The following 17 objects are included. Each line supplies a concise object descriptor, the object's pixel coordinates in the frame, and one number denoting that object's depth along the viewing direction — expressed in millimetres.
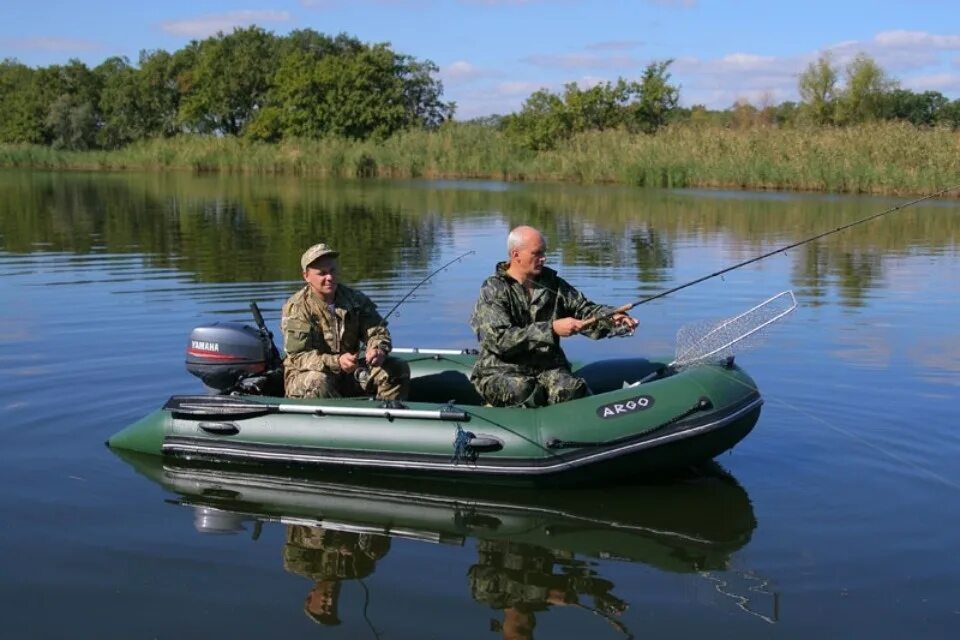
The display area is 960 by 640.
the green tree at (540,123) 39812
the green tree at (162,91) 59906
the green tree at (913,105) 44312
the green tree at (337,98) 50031
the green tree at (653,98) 41156
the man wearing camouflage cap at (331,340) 6211
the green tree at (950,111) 56569
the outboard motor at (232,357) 6340
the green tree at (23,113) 59906
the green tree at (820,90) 44438
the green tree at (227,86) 57219
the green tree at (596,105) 40844
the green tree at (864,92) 43844
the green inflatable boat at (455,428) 5672
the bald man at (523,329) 5938
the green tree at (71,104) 57781
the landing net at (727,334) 5809
